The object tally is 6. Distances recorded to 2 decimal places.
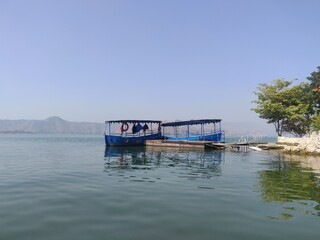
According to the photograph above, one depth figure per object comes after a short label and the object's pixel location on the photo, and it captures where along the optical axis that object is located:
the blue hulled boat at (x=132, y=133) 49.88
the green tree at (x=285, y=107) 46.59
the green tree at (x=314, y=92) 45.77
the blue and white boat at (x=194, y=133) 48.59
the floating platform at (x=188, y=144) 42.22
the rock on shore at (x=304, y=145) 32.62
